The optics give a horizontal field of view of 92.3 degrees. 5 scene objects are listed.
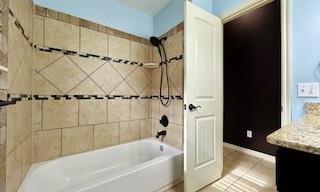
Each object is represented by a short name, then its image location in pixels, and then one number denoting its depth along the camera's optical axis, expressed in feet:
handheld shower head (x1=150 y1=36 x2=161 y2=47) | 7.24
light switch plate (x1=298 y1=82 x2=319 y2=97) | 3.65
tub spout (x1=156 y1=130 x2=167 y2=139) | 6.86
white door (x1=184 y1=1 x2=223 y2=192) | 4.89
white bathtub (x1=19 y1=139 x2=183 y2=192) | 4.07
